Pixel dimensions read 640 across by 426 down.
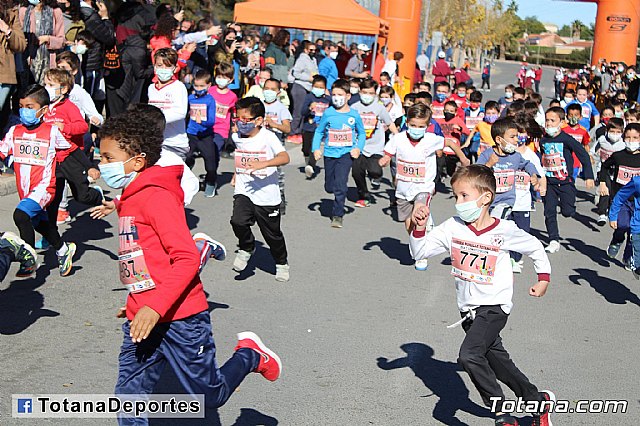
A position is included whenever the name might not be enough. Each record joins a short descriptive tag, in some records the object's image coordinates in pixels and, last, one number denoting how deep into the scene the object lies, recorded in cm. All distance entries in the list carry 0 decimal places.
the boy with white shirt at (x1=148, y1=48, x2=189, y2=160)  1023
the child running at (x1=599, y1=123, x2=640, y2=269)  1050
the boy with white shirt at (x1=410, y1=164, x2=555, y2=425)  525
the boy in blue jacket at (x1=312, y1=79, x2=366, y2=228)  1149
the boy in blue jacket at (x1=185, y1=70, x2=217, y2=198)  1252
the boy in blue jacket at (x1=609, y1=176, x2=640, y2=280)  825
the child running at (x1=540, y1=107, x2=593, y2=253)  1090
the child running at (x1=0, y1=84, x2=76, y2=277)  788
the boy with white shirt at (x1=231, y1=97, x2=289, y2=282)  853
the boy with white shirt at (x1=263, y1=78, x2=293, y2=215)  1245
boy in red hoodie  429
